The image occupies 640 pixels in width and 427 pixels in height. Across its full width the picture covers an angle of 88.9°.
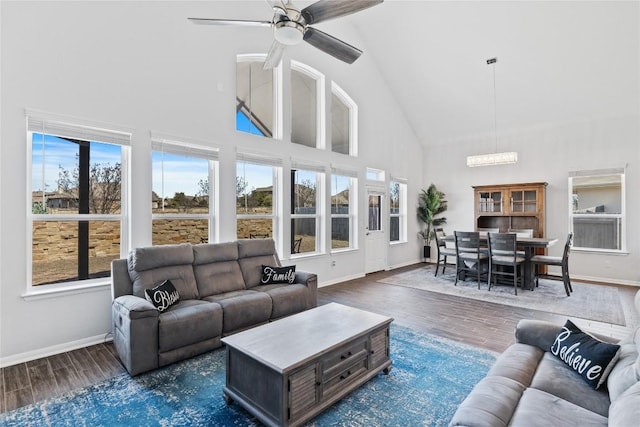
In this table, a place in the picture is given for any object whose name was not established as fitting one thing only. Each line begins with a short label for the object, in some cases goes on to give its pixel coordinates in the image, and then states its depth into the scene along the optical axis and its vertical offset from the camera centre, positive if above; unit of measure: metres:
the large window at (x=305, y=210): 5.89 +0.11
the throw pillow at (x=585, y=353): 1.78 -0.82
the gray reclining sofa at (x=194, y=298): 2.83 -0.89
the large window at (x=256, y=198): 5.05 +0.31
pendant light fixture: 6.02 +1.07
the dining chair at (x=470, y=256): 6.00 -0.76
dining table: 5.54 -0.67
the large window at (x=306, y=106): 5.93 +2.09
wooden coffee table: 2.05 -1.03
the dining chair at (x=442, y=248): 6.77 -0.71
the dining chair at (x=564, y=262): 5.43 -0.82
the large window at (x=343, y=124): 6.75 +1.95
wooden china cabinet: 7.11 +0.20
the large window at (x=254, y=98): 5.06 +1.93
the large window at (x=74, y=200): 3.32 +0.20
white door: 7.31 -0.42
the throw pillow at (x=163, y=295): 3.16 -0.78
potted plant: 8.73 +0.14
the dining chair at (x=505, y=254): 5.52 -0.68
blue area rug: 2.18 -1.36
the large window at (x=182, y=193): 4.16 +0.33
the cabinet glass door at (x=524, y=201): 7.25 +0.32
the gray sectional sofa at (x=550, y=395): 1.42 -0.92
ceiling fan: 2.63 +1.69
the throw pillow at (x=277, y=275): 4.27 -0.77
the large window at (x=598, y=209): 6.43 +0.11
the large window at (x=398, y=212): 8.23 +0.09
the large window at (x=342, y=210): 6.59 +0.13
